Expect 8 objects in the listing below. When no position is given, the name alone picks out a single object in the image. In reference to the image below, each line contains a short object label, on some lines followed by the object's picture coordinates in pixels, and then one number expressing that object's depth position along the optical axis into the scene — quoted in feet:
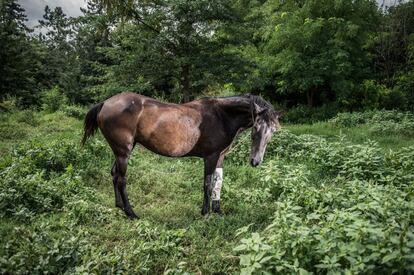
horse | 14.60
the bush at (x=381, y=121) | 33.09
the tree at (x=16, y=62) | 63.46
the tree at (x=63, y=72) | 81.87
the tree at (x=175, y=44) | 30.68
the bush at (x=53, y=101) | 51.72
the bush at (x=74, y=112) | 46.50
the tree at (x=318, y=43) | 43.80
